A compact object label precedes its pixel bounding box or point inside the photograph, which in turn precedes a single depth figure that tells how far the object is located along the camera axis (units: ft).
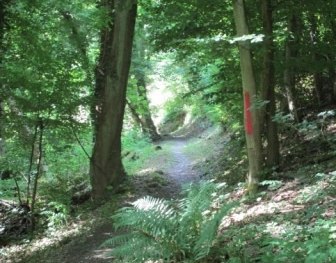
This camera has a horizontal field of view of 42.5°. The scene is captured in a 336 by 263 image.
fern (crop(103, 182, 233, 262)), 15.39
